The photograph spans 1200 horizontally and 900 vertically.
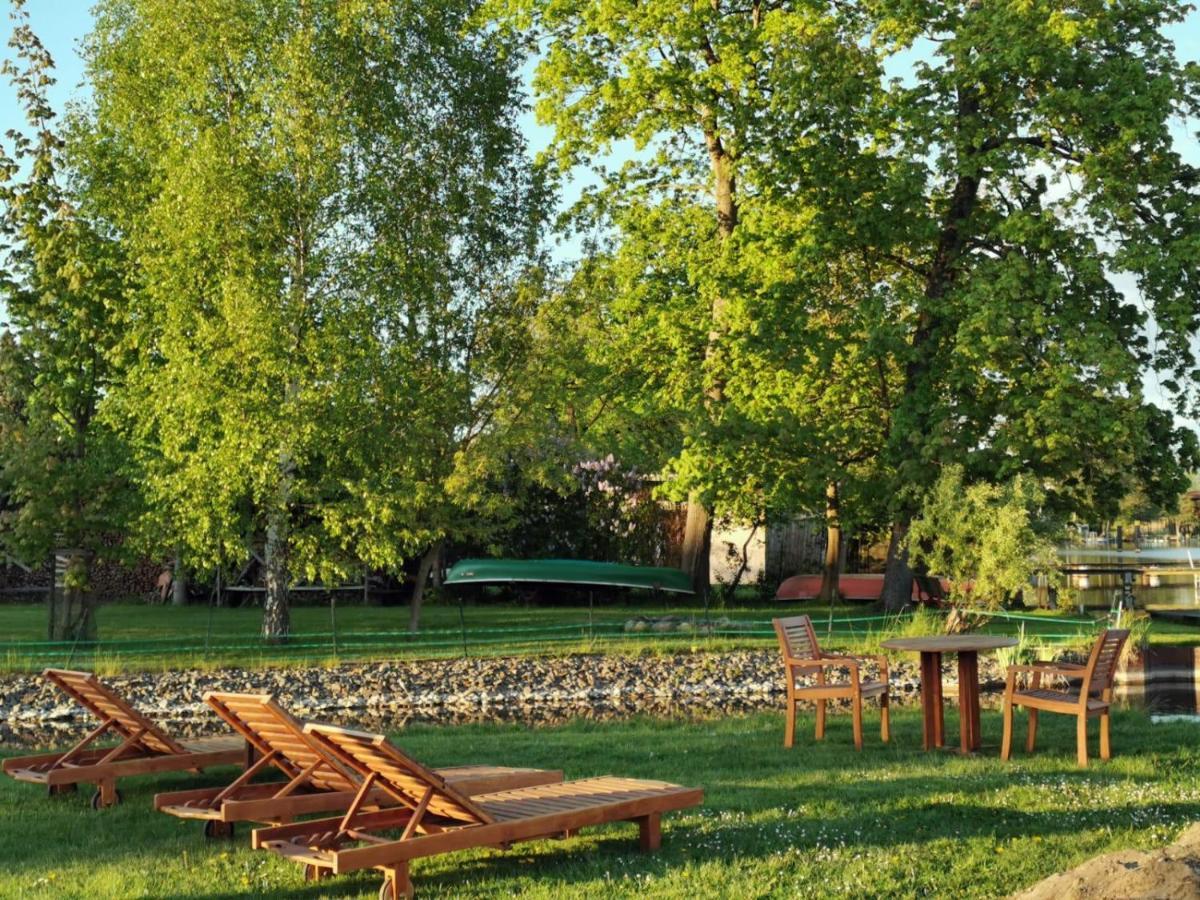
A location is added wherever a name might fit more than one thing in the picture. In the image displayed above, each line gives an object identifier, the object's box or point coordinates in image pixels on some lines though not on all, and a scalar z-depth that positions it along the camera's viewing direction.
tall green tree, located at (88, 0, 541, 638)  21.25
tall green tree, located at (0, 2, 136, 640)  21.44
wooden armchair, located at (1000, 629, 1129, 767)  10.65
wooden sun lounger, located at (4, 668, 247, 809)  9.58
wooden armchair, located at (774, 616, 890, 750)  11.52
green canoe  27.97
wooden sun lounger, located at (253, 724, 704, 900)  6.77
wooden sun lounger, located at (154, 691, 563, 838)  7.64
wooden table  11.42
